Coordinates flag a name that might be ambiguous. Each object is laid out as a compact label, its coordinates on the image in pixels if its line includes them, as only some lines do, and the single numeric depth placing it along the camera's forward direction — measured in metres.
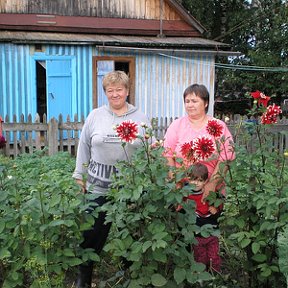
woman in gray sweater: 3.21
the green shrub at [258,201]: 2.70
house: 11.16
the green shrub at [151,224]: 2.53
